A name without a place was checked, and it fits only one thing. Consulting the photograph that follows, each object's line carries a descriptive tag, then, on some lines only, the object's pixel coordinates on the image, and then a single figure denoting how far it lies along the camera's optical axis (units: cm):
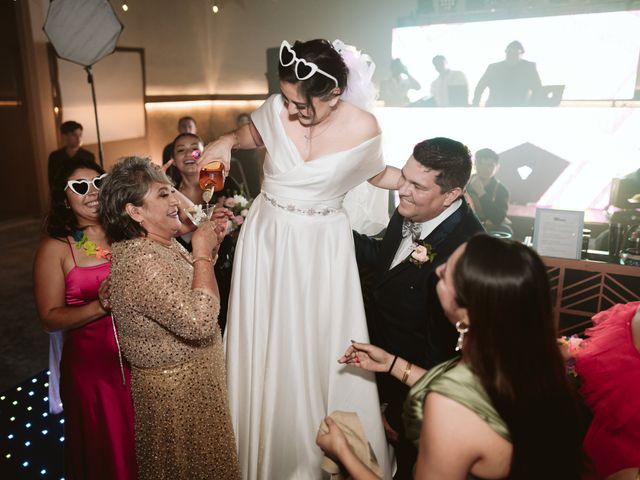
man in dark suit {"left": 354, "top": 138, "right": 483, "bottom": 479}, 195
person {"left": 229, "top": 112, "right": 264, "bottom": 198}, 707
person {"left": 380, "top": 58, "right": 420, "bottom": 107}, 698
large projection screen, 595
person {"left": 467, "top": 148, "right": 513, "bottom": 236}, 520
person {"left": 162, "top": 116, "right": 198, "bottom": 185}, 398
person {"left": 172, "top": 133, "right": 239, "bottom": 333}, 322
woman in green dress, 106
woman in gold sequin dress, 161
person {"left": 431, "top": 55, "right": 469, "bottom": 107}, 661
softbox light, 517
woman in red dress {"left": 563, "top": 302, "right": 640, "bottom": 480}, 192
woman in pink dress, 203
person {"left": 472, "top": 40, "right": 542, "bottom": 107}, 624
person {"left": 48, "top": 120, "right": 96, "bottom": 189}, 577
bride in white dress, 183
